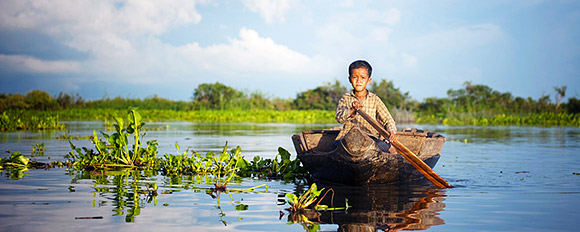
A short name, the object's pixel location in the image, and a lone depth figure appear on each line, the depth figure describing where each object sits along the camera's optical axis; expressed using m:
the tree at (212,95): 34.38
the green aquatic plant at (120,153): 7.27
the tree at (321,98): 34.73
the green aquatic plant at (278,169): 6.84
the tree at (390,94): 31.88
